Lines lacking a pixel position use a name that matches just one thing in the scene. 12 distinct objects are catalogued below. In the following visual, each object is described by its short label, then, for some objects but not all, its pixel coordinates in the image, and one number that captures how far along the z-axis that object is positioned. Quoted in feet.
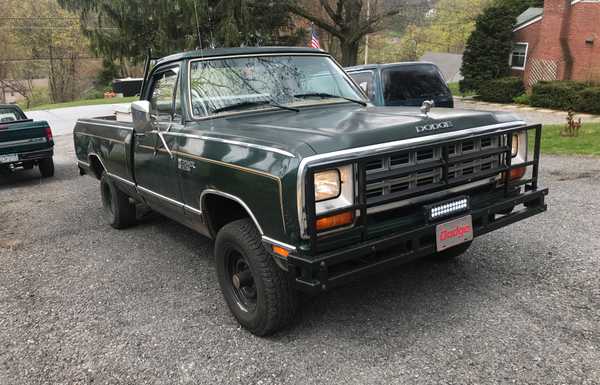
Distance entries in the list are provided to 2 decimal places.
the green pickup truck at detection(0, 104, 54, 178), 29.99
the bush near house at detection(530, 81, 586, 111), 59.62
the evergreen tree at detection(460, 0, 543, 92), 75.56
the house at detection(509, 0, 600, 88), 65.98
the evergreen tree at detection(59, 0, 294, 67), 55.62
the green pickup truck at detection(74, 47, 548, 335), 9.28
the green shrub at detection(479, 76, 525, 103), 71.51
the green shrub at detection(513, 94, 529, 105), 68.69
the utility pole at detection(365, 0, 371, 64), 72.02
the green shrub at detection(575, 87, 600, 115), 55.47
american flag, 60.95
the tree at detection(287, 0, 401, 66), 67.41
